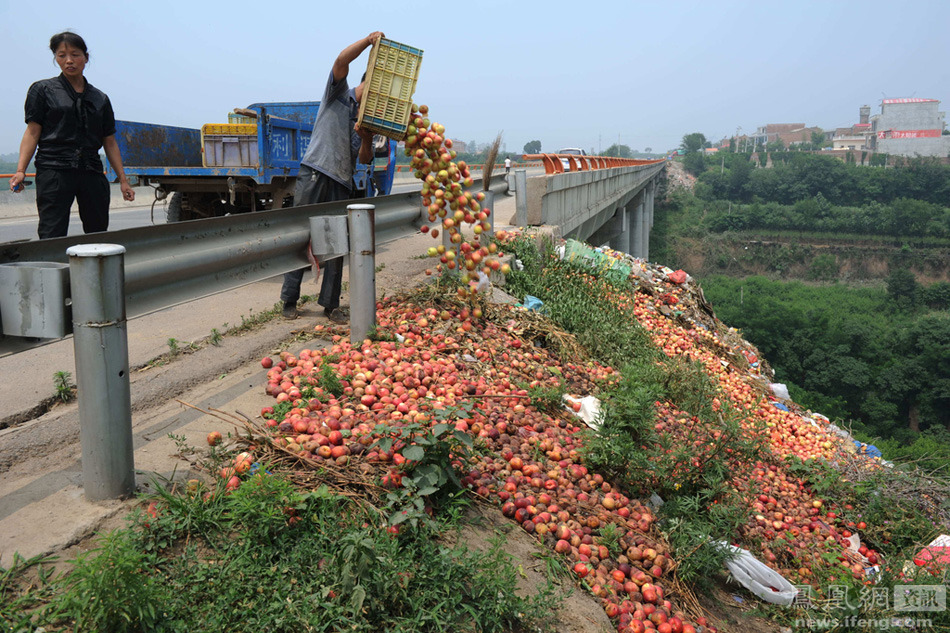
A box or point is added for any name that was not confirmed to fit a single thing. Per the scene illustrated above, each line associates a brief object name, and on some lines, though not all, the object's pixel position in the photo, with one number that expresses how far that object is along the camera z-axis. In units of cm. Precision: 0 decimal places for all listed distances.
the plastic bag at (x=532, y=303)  574
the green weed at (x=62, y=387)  358
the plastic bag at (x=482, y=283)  489
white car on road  3864
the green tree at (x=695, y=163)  15216
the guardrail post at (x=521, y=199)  798
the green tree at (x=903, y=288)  6919
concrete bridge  827
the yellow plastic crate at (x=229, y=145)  828
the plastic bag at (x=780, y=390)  787
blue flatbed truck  822
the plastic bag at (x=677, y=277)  976
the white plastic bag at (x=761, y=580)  303
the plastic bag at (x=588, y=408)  384
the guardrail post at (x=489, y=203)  613
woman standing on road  424
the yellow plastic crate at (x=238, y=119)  919
